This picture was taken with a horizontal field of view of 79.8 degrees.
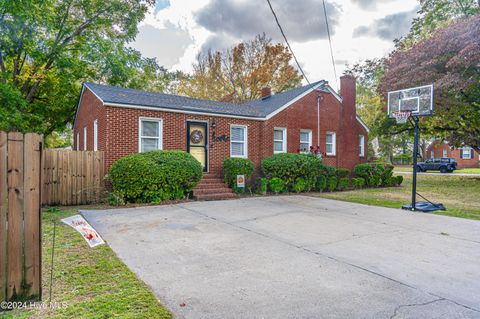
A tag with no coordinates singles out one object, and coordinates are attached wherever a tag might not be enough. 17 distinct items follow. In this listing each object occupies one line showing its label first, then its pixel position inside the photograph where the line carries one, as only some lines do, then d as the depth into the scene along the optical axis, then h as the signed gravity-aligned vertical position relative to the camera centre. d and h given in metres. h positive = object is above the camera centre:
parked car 28.56 -0.61
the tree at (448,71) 12.48 +4.31
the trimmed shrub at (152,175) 8.73 -0.59
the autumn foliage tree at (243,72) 29.98 +9.04
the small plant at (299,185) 12.19 -1.15
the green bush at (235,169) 11.27 -0.45
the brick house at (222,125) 10.11 +1.42
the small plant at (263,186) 11.68 -1.15
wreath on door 11.50 +0.82
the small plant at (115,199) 8.70 -1.32
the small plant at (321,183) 12.98 -1.12
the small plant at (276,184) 11.80 -1.09
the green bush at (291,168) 12.11 -0.43
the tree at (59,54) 12.89 +5.58
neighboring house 37.66 +0.30
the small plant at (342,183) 13.66 -1.18
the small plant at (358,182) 14.48 -1.19
